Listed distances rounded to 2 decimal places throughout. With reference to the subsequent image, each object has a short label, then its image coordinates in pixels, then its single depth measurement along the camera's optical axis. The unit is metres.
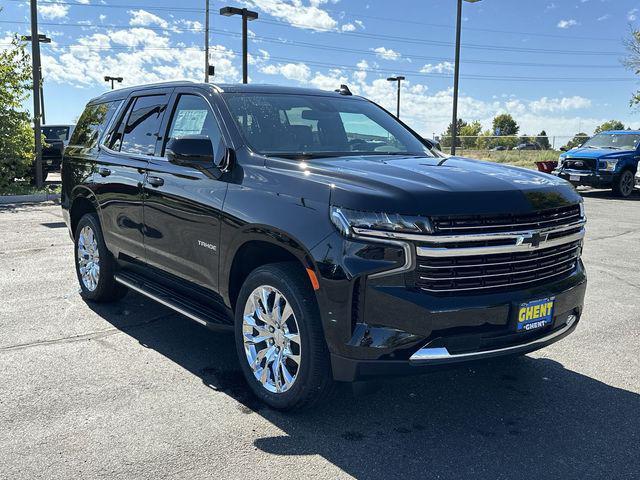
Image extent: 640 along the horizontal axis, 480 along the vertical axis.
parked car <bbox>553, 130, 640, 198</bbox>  17.42
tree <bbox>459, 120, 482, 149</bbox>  116.44
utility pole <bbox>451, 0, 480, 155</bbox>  22.52
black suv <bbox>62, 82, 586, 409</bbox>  3.04
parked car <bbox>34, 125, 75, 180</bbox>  17.30
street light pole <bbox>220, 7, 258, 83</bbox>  20.30
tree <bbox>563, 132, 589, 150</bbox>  34.36
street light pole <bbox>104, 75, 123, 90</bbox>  42.75
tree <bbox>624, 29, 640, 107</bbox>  32.16
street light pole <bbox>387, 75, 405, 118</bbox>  43.28
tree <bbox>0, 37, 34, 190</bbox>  15.23
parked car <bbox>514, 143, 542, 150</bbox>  36.61
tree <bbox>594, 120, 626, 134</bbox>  95.36
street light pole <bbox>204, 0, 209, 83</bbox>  32.34
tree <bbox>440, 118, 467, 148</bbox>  40.67
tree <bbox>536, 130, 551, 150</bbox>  36.28
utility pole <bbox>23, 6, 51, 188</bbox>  16.03
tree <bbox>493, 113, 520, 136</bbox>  107.47
